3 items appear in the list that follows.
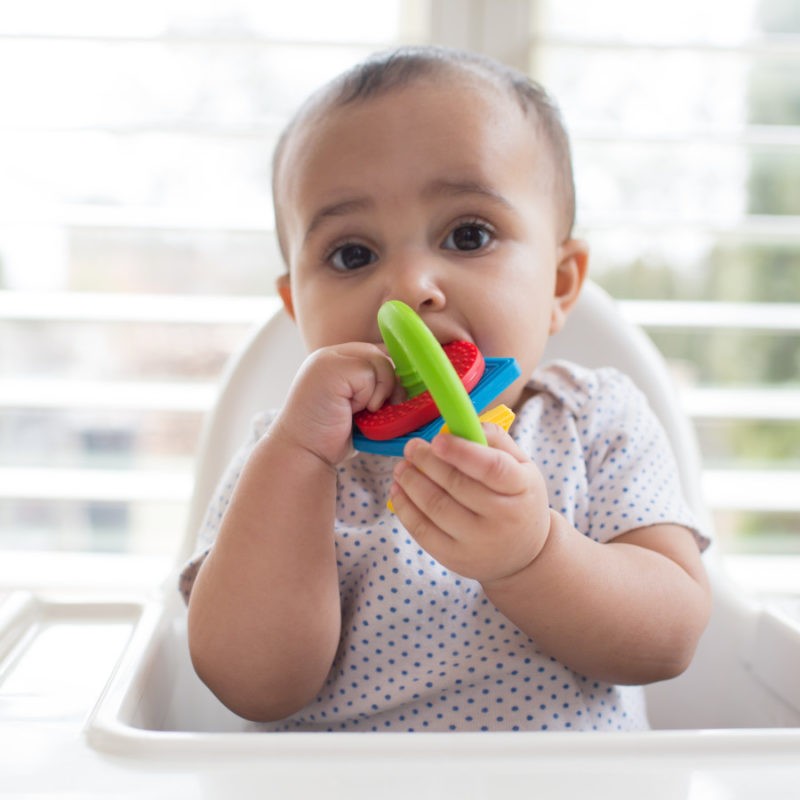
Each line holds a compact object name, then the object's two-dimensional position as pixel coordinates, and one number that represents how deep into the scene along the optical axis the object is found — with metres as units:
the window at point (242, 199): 1.51
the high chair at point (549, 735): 0.46
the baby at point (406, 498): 0.68
